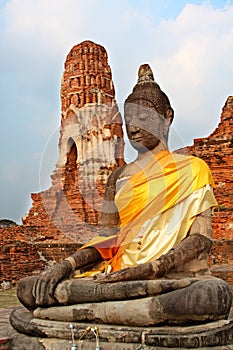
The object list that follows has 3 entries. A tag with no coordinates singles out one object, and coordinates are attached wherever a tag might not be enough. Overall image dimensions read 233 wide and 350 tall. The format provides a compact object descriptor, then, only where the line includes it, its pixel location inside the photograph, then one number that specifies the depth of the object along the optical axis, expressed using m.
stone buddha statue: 3.17
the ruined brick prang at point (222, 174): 11.95
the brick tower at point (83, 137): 23.23
